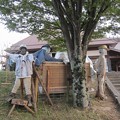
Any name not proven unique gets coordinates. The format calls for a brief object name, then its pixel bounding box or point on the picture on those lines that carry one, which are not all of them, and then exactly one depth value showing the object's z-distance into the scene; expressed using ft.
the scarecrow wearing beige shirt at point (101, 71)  16.68
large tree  14.64
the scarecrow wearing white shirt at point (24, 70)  13.87
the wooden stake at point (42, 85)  14.25
